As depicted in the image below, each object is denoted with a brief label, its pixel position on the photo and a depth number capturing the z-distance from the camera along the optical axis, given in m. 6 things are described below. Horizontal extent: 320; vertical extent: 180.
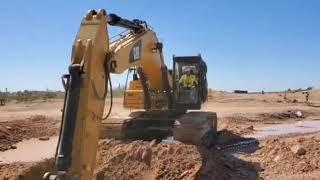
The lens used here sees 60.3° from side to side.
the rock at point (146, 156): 6.10
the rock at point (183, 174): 5.70
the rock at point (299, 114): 17.79
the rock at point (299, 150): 6.80
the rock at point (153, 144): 6.52
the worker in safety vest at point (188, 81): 8.65
